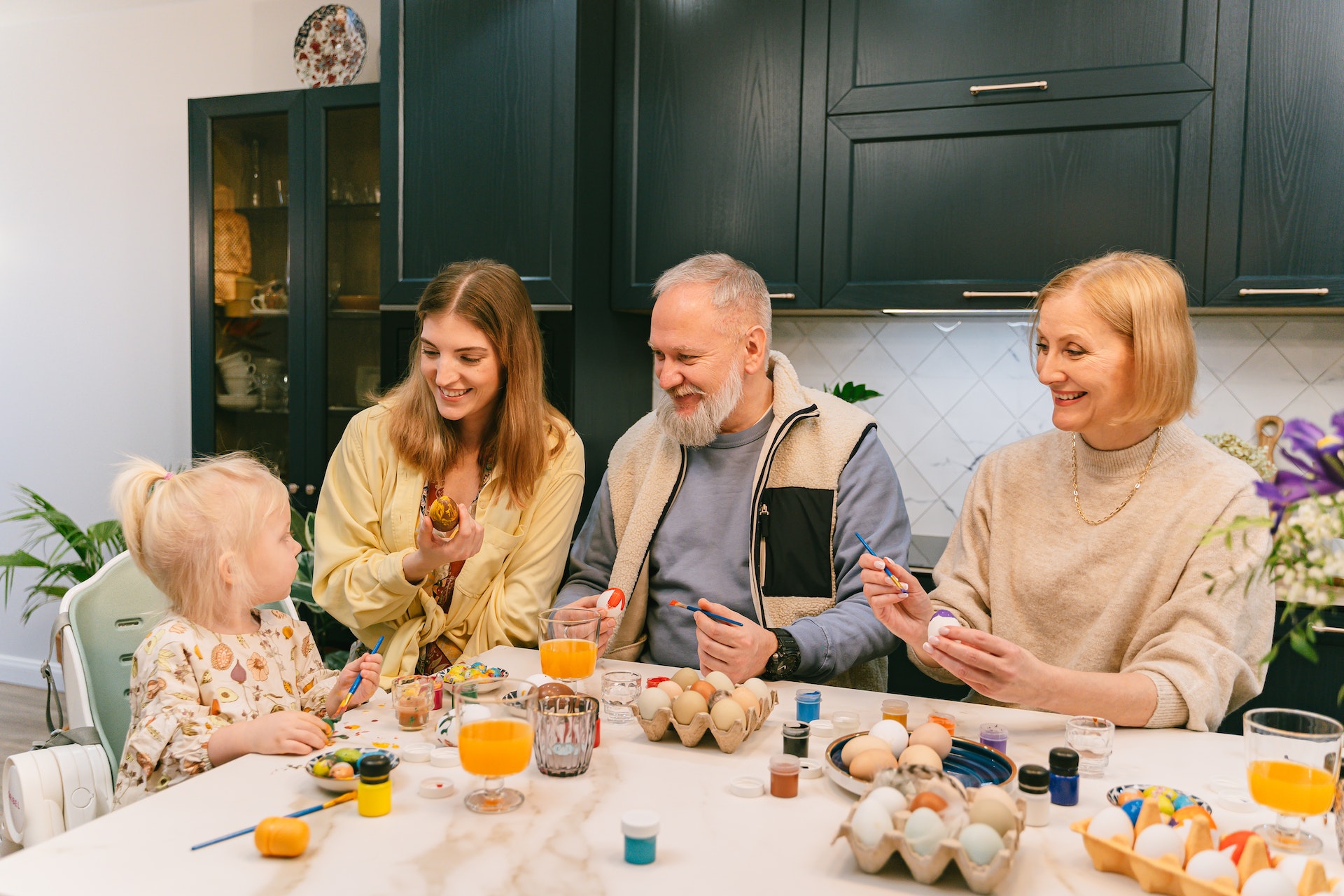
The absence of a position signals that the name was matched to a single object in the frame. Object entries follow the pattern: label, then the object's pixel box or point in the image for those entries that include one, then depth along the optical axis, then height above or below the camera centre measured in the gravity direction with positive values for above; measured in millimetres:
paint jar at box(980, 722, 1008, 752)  1352 -512
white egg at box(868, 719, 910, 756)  1277 -487
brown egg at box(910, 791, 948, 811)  1041 -462
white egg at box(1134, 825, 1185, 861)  1003 -481
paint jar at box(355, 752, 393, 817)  1156 -511
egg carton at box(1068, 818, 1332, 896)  959 -505
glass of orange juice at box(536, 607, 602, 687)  1504 -443
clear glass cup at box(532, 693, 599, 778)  1270 -492
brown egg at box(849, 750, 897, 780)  1198 -488
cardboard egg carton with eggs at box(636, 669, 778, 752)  1356 -492
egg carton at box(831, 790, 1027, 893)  976 -496
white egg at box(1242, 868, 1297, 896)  923 -479
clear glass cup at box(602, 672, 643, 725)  1519 -535
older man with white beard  2057 -303
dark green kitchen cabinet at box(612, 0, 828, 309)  2918 +620
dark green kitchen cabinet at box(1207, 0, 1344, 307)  2494 +515
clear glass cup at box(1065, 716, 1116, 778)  1306 -501
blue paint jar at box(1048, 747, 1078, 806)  1197 -497
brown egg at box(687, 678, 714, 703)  1414 -476
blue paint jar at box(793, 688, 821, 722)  1518 -534
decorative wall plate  3582 +1050
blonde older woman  1477 -320
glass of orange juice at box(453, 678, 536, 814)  1162 -465
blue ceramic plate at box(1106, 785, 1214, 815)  1175 -519
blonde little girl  1367 -460
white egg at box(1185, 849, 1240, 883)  961 -482
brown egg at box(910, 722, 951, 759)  1271 -485
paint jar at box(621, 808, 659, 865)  1036 -504
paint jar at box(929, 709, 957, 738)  1396 -514
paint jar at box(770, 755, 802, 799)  1219 -516
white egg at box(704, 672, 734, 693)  1444 -476
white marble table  1011 -538
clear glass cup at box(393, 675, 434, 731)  1448 -518
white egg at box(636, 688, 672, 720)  1399 -490
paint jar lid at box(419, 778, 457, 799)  1215 -536
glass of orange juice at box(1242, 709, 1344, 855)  1074 -435
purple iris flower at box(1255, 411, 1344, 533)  827 -86
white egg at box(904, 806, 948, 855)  998 -473
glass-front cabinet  3314 +228
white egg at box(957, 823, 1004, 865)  980 -474
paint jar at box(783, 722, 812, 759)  1339 -515
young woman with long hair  2080 -301
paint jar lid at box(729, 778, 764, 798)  1221 -529
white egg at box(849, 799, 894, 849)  1012 -474
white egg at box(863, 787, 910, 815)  1039 -462
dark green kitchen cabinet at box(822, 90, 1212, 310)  2615 +438
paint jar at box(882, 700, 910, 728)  1459 -519
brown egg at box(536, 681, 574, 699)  1366 -467
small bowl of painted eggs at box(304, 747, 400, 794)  1209 -518
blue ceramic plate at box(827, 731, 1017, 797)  1221 -514
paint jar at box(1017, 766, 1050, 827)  1146 -498
